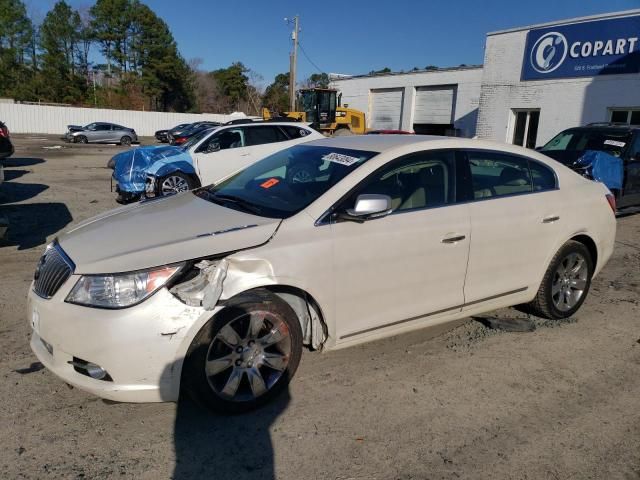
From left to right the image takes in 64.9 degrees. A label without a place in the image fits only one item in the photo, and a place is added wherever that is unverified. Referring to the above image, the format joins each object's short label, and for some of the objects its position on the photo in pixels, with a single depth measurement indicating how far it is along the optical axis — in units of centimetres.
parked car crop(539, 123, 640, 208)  867
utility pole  3578
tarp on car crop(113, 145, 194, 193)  960
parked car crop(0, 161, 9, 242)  629
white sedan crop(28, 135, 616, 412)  269
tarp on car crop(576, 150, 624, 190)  862
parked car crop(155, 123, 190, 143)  3594
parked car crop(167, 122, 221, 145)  3061
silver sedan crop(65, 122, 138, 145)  3206
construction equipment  2622
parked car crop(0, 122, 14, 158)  1093
